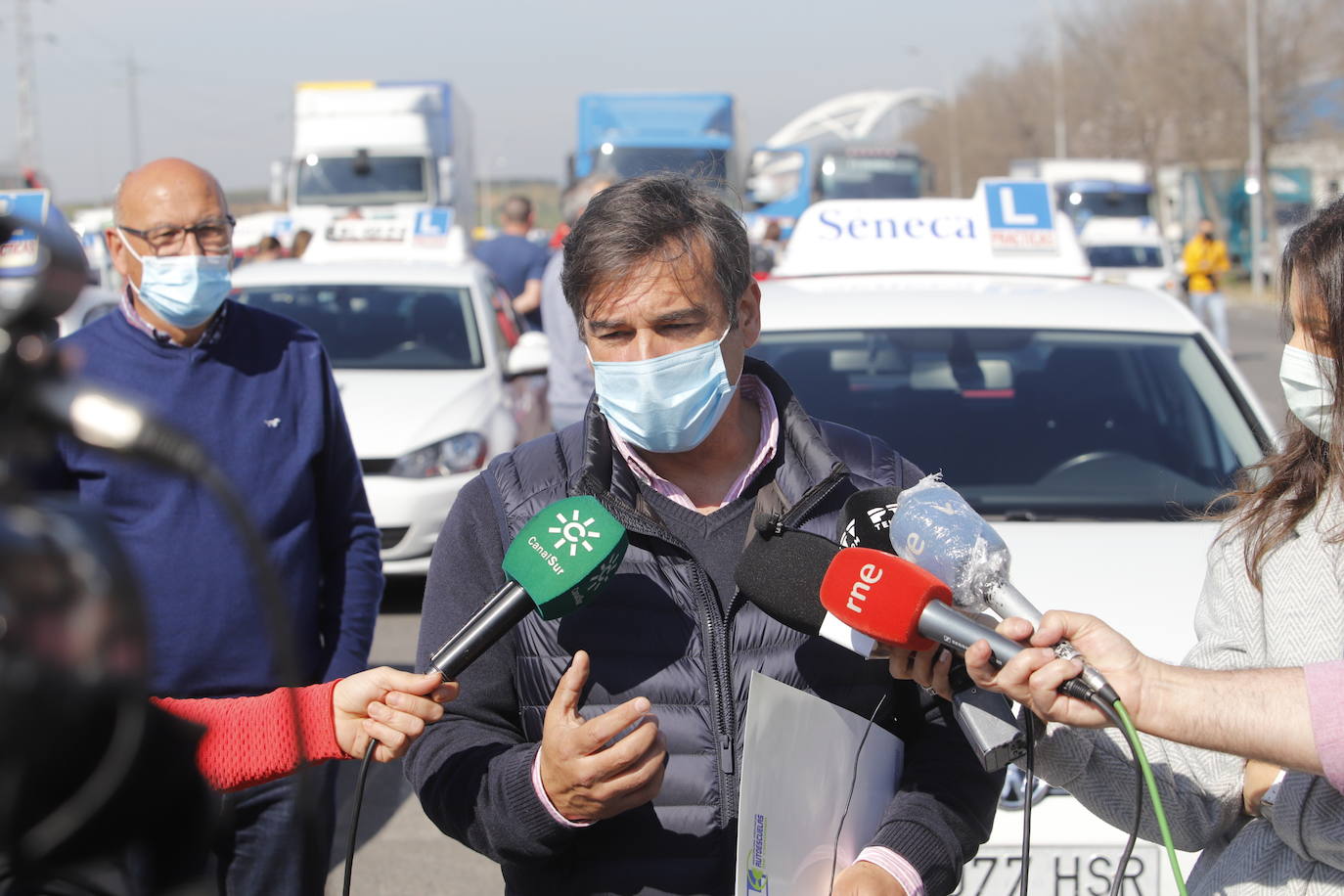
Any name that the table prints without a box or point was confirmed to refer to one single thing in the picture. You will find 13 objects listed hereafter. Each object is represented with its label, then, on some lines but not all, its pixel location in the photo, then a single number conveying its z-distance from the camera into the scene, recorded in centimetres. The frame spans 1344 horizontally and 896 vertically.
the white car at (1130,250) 2272
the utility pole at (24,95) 3194
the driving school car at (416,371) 736
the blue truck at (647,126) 2286
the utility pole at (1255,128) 3612
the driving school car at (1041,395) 389
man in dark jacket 205
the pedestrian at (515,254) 1171
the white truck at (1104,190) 2991
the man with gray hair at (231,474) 282
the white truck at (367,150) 2300
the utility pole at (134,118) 5489
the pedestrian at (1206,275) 1794
